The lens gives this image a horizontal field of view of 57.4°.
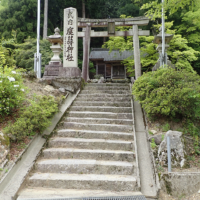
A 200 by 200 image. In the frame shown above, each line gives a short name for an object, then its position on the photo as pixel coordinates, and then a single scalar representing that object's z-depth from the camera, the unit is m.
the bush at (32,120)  4.01
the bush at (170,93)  4.43
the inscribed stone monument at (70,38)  7.41
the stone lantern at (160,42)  8.15
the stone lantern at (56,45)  9.85
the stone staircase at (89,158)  3.29
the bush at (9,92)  4.22
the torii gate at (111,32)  10.02
